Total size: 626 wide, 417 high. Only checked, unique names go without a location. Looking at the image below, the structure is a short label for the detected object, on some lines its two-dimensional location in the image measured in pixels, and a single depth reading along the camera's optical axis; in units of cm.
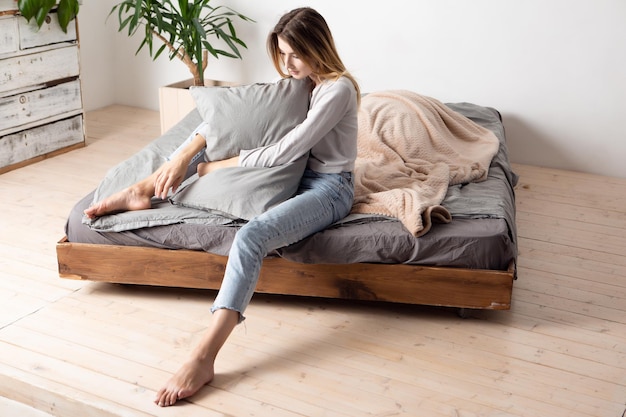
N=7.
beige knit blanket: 275
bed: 259
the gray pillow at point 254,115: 278
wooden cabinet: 400
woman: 232
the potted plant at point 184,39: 432
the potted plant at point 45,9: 396
